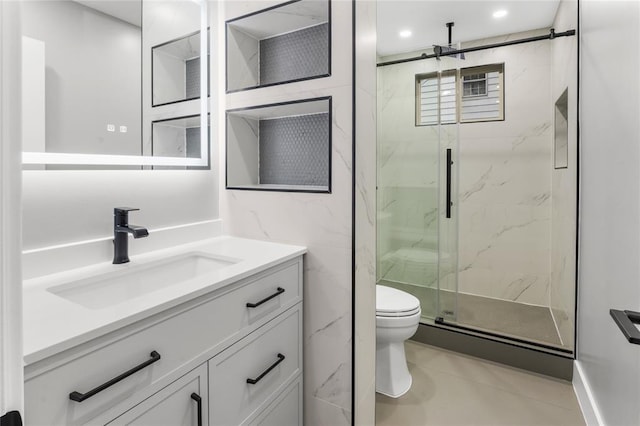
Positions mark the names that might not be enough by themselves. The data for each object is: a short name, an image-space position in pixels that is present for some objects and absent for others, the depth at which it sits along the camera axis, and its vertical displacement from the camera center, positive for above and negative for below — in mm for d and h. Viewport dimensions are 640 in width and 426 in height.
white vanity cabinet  742 -440
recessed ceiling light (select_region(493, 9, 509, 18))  2695 +1434
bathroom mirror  1162 +449
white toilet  1988 -793
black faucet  1315 -125
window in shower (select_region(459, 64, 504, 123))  3162 +969
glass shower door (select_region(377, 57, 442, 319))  2773 +98
